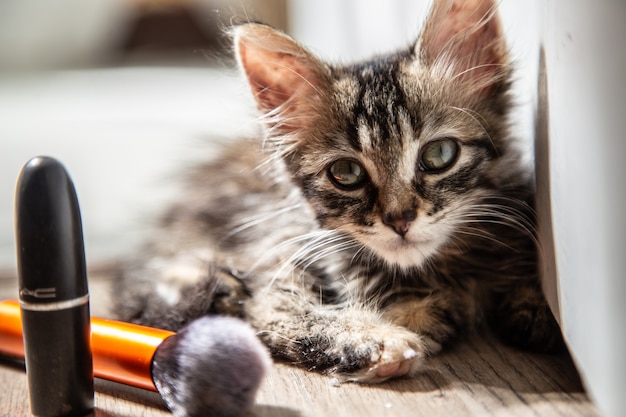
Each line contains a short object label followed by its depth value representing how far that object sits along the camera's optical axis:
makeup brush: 0.32
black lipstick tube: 0.32
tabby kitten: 0.38
